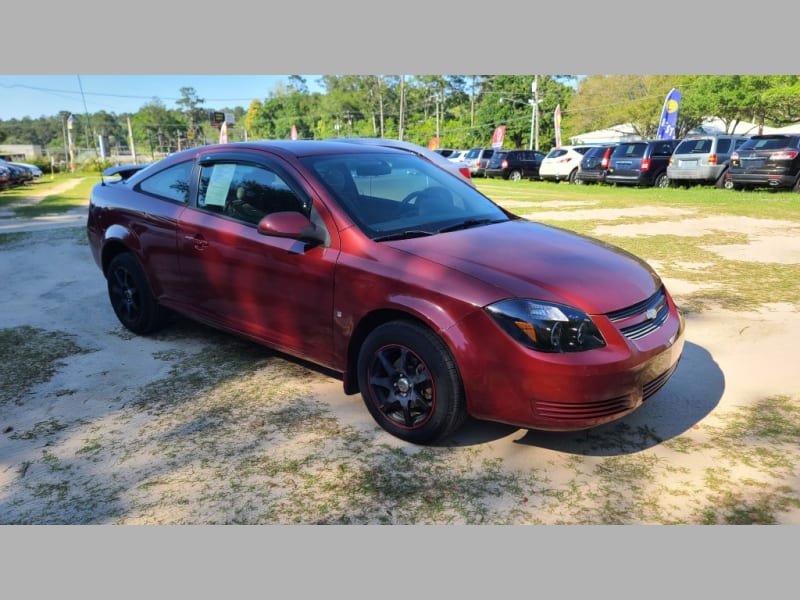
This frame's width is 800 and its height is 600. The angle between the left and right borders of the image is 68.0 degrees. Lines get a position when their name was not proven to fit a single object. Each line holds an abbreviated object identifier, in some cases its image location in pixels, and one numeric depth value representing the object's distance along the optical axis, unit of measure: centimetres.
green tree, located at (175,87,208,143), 12838
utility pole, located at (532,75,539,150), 4963
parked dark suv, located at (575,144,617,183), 2158
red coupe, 288
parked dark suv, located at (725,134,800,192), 1545
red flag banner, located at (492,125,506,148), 4286
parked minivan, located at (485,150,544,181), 2852
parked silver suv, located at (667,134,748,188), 1802
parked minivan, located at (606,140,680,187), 1984
